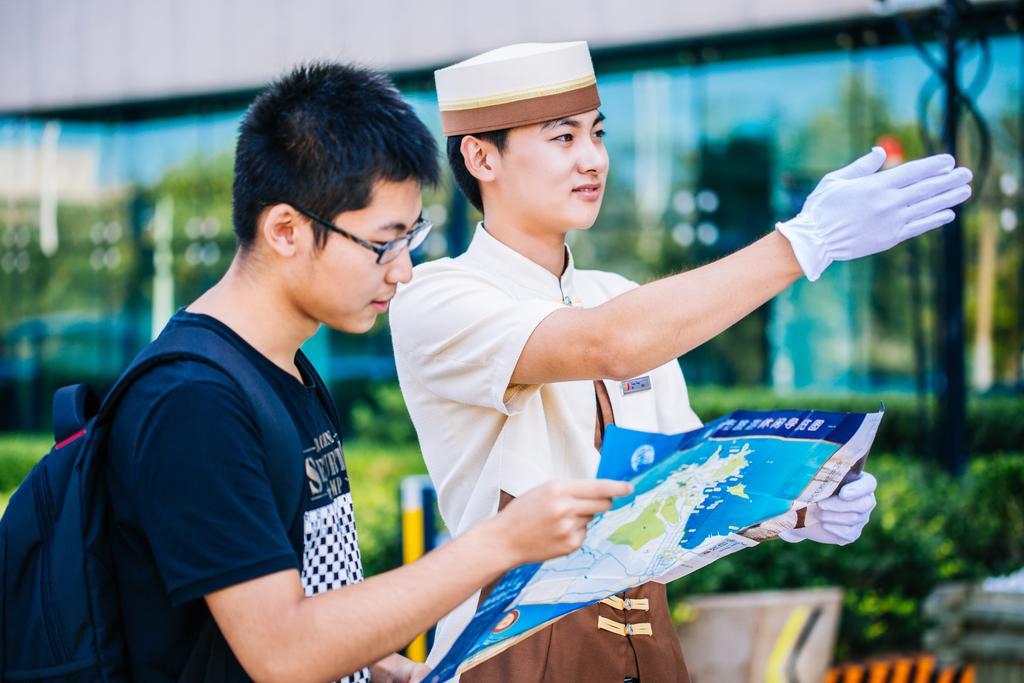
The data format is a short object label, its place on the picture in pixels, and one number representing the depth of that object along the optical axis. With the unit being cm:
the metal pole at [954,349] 679
